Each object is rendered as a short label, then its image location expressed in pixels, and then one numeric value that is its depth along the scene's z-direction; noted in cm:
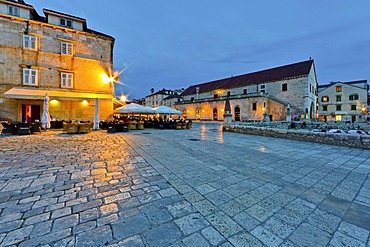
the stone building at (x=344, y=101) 3303
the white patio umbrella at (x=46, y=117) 1025
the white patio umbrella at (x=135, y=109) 1222
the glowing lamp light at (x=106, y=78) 1638
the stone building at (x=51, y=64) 1292
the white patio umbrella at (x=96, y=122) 1199
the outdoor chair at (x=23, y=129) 930
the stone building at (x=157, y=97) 5603
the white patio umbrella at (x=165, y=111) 1411
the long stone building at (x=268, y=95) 2489
